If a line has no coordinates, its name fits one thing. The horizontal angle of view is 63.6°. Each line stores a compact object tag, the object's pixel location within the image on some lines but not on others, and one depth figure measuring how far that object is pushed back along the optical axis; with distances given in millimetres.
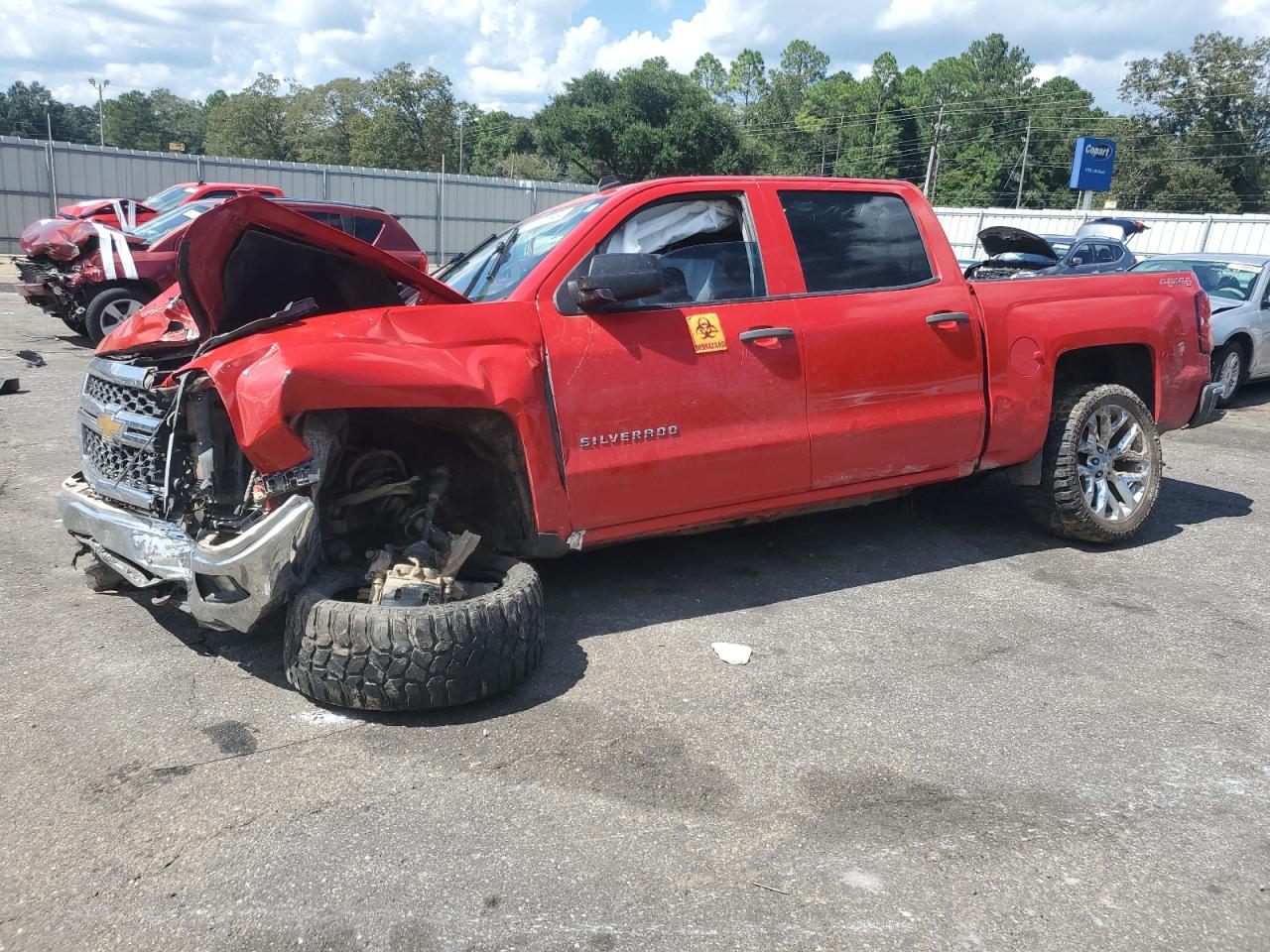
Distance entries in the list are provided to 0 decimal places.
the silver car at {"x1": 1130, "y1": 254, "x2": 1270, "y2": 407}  11008
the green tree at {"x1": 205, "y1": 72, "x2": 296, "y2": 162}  68375
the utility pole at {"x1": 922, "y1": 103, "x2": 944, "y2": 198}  59241
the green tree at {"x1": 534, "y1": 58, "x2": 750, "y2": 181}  63969
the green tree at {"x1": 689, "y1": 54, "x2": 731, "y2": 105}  109750
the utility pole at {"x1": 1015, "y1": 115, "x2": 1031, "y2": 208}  74188
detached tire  3471
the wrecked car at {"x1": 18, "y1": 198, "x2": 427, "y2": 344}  11297
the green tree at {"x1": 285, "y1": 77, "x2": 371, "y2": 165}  67062
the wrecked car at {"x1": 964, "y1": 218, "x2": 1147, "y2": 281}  7773
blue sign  33750
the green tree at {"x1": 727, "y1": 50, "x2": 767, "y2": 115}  108500
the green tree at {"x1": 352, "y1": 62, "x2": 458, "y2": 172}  59156
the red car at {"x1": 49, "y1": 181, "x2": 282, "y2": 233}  13773
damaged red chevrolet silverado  3545
